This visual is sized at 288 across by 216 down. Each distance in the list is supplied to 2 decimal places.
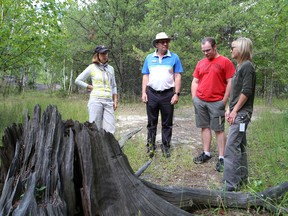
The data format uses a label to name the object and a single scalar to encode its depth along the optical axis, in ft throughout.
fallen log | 8.84
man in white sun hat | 16.58
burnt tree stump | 6.77
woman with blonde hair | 11.22
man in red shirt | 14.81
